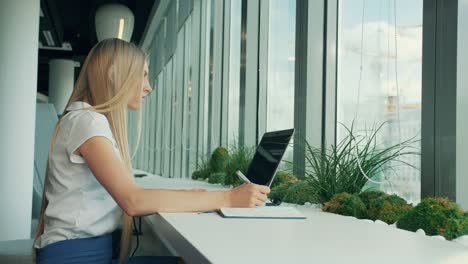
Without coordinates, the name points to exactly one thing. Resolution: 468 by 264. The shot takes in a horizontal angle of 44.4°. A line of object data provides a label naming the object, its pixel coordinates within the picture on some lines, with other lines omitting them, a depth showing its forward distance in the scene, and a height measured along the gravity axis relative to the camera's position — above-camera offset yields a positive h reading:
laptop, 1.77 -0.12
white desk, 1.08 -0.24
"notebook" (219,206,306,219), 1.75 -0.24
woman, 1.70 -0.14
